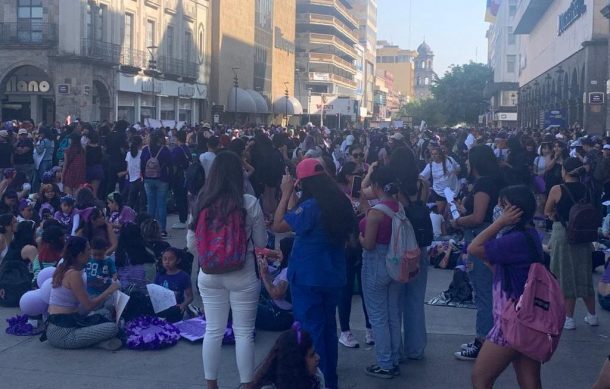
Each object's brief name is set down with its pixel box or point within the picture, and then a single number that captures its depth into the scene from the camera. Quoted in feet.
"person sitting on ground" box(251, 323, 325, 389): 14.75
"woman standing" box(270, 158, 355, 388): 19.70
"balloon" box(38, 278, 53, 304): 26.58
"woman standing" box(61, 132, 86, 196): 47.24
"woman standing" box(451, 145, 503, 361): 23.36
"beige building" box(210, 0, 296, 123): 184.65
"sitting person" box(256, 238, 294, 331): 25.22
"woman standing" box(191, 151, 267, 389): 19.22
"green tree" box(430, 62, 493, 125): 334.65
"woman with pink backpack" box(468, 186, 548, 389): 16.94
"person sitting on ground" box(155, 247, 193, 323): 29.14
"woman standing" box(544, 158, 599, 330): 27.43
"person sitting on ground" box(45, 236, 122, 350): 25.03
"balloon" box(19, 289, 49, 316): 27.17
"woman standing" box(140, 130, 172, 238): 46.01
